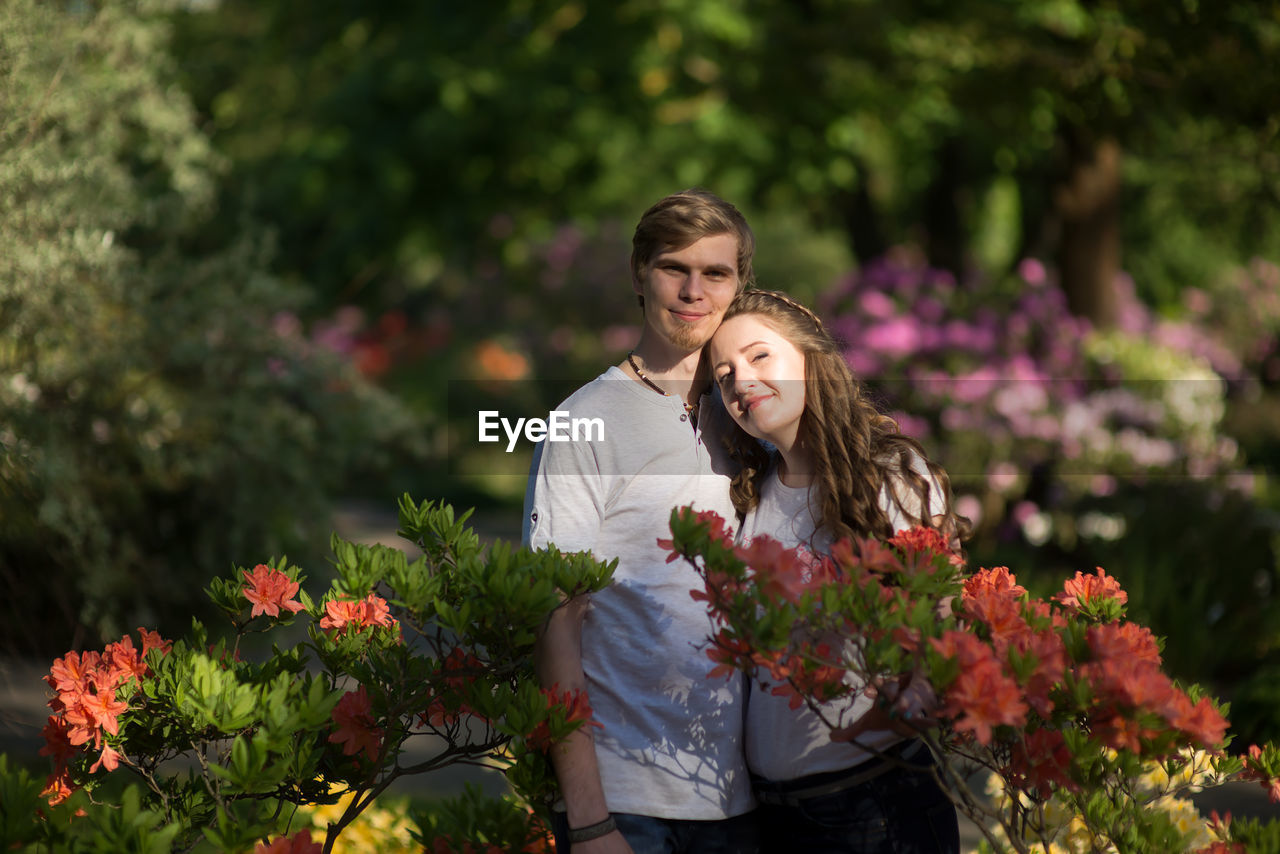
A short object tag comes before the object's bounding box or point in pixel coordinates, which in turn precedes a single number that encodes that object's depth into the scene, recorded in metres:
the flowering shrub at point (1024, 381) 8.42
